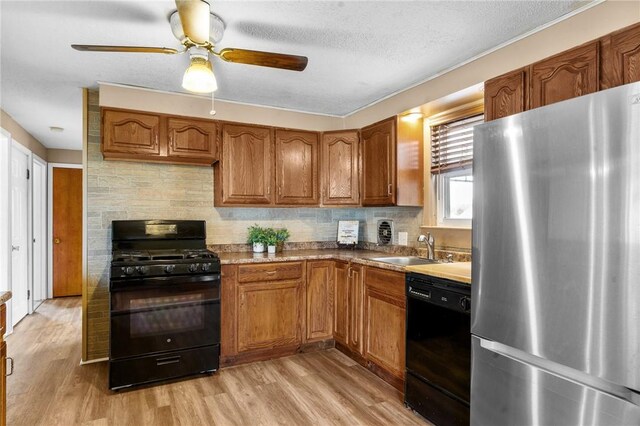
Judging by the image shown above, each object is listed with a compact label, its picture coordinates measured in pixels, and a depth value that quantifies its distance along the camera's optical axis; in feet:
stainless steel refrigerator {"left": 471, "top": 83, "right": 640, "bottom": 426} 3.95
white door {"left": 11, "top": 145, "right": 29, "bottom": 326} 13.69
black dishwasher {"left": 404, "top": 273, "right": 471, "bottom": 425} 6.58
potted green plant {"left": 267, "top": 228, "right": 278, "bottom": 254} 11.91
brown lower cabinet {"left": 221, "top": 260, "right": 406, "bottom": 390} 9.26
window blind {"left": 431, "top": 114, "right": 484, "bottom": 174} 9.60
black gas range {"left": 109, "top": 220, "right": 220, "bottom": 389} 8.76
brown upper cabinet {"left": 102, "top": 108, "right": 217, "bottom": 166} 9.91
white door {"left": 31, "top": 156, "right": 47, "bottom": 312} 16.51
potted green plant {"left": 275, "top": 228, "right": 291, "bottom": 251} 12.32
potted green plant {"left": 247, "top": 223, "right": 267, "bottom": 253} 11.85
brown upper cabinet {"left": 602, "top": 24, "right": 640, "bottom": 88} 5.17
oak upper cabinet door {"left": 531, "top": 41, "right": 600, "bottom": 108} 5.72
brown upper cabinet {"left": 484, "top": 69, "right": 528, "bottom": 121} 6.78
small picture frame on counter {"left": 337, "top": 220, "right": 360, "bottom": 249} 13.16
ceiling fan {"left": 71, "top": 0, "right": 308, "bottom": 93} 5.65
